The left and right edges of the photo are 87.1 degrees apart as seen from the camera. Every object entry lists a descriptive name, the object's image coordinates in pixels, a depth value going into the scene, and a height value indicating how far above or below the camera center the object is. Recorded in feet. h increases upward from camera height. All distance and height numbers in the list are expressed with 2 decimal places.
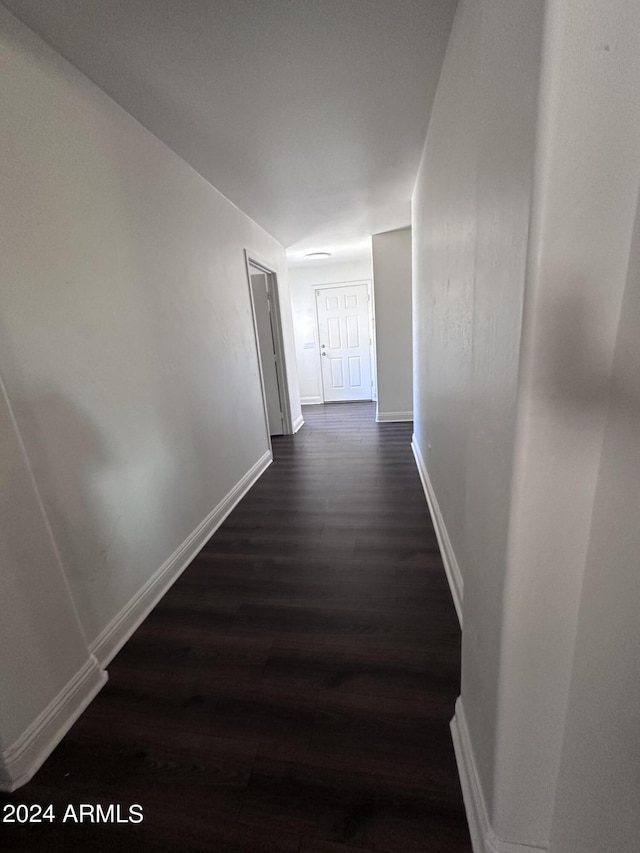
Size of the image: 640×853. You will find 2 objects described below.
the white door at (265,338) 13.25 +0.11
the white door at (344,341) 19.61 -0.38
